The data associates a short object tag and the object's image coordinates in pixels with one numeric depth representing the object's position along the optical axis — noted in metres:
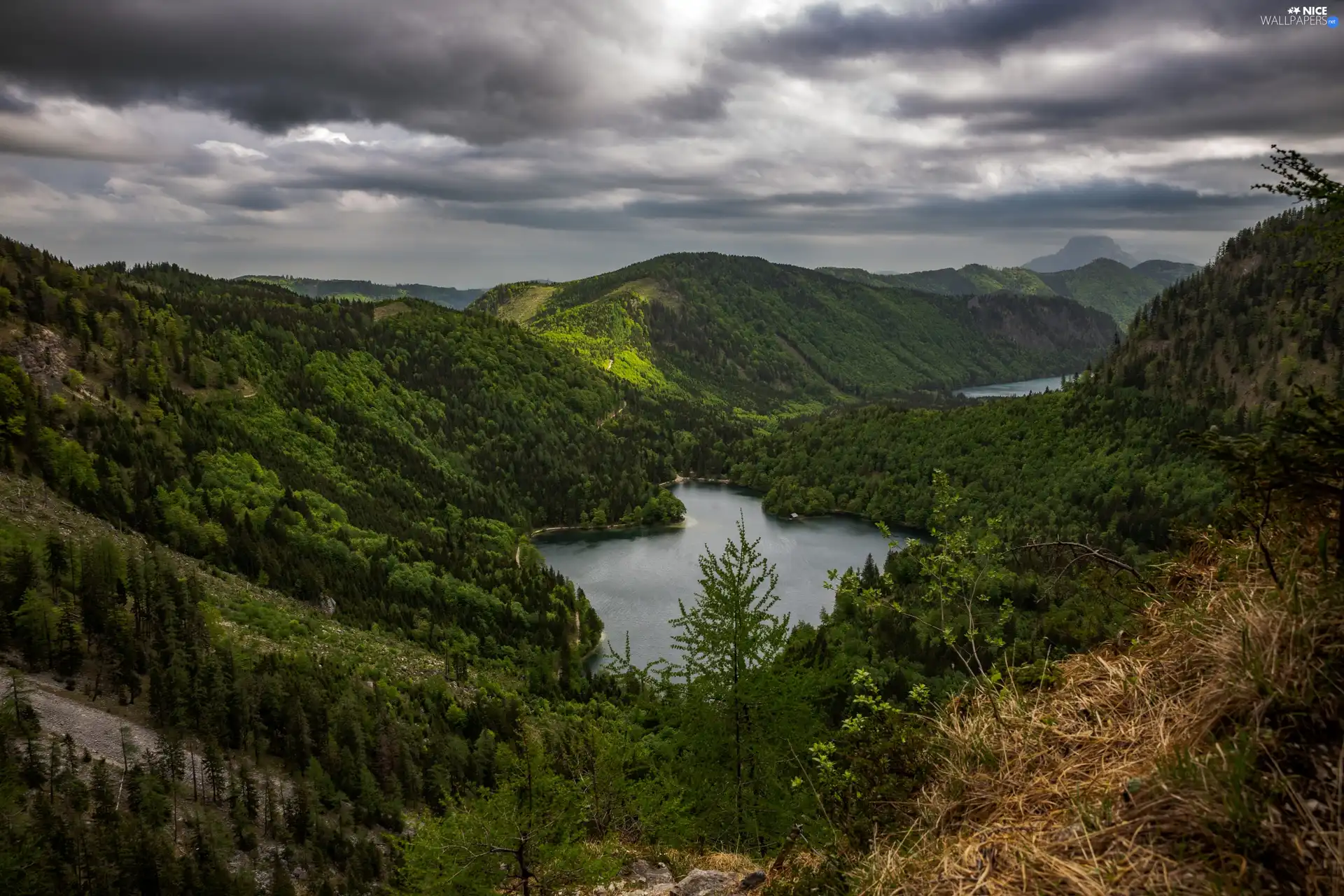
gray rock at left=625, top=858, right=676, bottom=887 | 15.67
